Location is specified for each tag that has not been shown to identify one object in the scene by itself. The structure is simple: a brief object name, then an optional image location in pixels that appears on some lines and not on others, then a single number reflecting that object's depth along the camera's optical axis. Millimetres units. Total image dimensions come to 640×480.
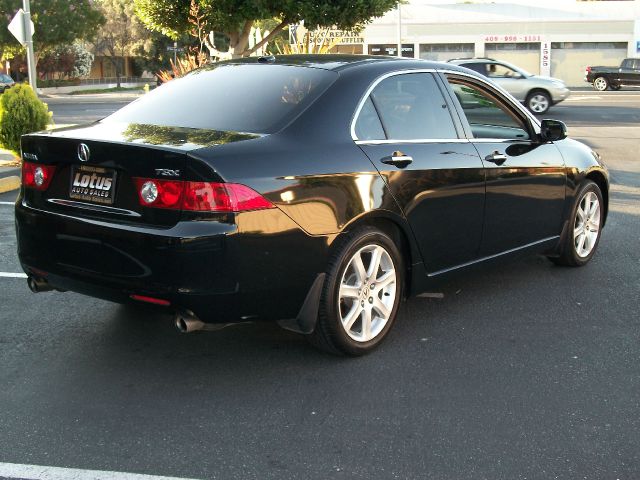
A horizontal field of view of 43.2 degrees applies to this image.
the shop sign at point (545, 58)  51719
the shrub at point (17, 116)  12797
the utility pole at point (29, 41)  15320
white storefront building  51344
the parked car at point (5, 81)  42062
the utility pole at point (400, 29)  49700
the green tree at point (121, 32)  64875
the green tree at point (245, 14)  16581
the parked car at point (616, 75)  38219
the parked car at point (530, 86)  23656
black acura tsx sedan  3977
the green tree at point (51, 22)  49000
